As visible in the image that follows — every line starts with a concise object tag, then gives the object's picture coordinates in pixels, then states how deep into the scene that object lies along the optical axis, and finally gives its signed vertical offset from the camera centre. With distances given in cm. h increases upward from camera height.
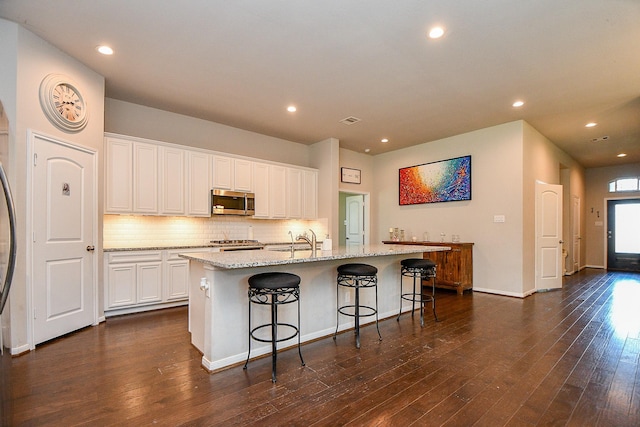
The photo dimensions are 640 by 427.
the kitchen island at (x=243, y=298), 255 -77
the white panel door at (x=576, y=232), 791 -45
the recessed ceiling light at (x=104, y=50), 315 +170
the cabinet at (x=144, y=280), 394 -86
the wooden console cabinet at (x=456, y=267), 548 -93
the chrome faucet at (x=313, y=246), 319 -32
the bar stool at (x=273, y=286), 246 -56
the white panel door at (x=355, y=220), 764 -12
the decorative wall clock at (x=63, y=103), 313 +119
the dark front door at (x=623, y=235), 848 -55
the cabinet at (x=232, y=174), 507 +71
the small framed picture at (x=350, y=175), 707 +92
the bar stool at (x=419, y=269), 379 -67
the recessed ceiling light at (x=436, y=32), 283 +168
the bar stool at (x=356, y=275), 312 -62
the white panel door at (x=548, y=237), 568 -41
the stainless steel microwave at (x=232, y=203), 498 +22
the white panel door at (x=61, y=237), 305 -22
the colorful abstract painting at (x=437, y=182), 594 +68
